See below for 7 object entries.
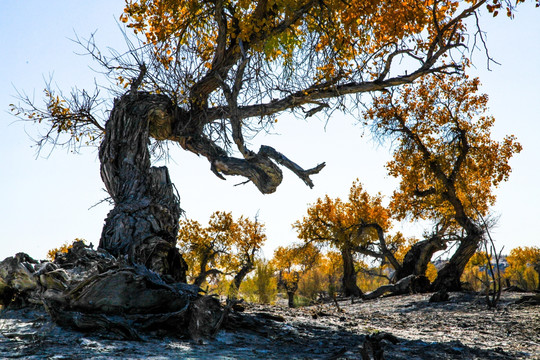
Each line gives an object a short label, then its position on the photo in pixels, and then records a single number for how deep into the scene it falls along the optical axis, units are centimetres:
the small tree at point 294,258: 2262
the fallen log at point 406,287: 1577
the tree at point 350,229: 2137
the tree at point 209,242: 2323
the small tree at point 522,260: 3547
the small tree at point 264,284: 1678
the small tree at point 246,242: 2427
